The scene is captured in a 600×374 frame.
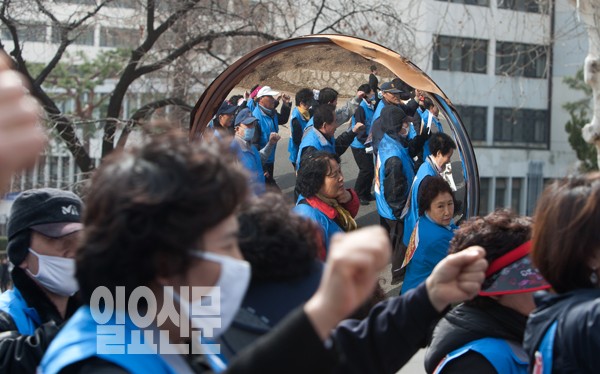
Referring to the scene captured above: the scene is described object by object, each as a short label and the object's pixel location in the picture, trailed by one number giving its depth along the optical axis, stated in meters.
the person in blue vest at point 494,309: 2.80
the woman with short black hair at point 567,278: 2.29
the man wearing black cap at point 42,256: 3.16
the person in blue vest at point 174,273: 1.51
